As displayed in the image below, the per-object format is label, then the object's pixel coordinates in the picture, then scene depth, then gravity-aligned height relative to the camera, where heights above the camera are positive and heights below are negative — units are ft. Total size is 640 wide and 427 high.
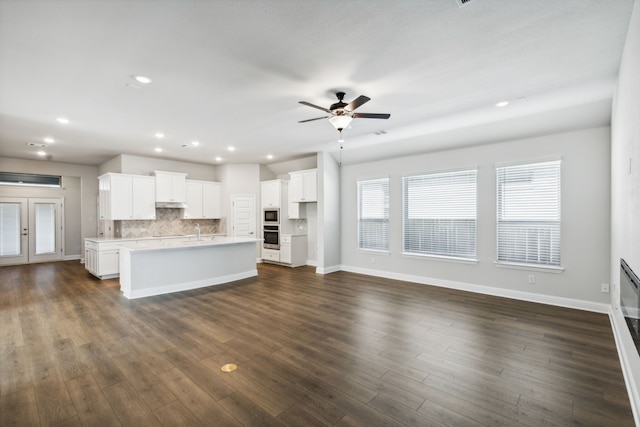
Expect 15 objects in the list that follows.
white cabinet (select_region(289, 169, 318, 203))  24.54 +2.33
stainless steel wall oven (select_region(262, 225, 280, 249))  27.37 -2.20
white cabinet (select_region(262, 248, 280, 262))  27.17 -3.95
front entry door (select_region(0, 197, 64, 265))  26.40 -1.50
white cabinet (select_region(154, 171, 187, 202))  24.68 +2.32
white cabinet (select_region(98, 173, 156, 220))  22.61 +1.36
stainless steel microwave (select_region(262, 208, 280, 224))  27.51 -0.29
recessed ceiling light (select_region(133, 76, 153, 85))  10.34 +4.81
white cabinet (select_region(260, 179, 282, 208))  27.42 +1.92
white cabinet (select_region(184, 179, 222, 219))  26.76 +1.27
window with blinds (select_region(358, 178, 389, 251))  22.18 -0.11
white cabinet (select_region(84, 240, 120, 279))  20.92 -3.34
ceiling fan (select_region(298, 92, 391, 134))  11.17 +3.85
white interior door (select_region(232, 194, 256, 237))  28.25 -0.19
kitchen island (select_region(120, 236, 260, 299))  16.69 -3.27
